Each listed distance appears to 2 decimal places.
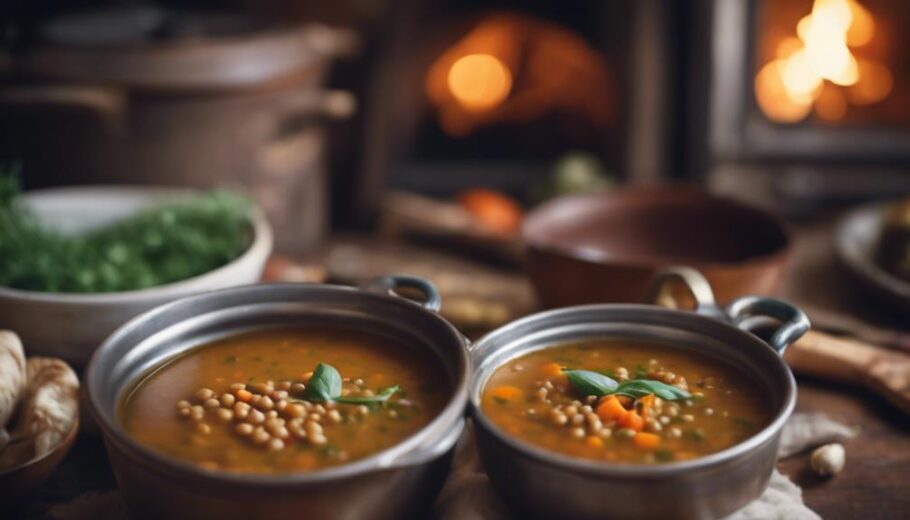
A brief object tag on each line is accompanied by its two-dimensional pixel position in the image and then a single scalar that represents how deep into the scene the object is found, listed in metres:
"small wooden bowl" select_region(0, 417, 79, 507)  0.88
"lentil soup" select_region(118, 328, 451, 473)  0.84
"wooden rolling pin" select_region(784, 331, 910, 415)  1.03
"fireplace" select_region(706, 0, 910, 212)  1.38
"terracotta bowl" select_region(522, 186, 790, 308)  1.10
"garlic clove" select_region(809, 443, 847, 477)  0.95
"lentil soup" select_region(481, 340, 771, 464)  0.85
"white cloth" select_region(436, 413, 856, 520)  0.87
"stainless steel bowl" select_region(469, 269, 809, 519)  0.81
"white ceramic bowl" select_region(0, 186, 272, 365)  0.97
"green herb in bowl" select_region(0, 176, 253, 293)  1.03
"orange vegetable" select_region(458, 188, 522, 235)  1.38
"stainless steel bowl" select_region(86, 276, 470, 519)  0.79
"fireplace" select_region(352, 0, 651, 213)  1.52
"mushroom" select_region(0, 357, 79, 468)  0.90
